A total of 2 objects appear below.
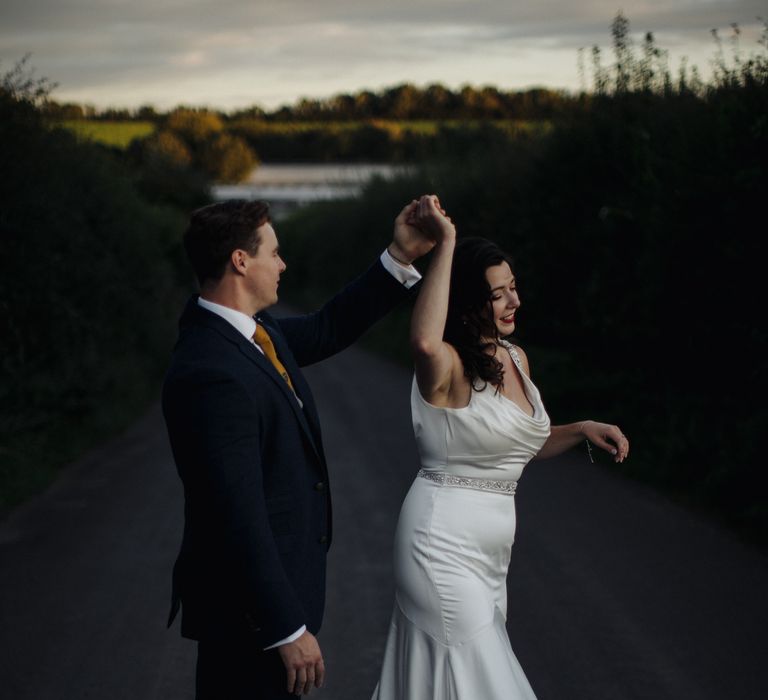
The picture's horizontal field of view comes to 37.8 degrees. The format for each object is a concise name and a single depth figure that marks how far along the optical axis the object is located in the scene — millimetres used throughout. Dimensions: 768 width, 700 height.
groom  3061
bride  3695
